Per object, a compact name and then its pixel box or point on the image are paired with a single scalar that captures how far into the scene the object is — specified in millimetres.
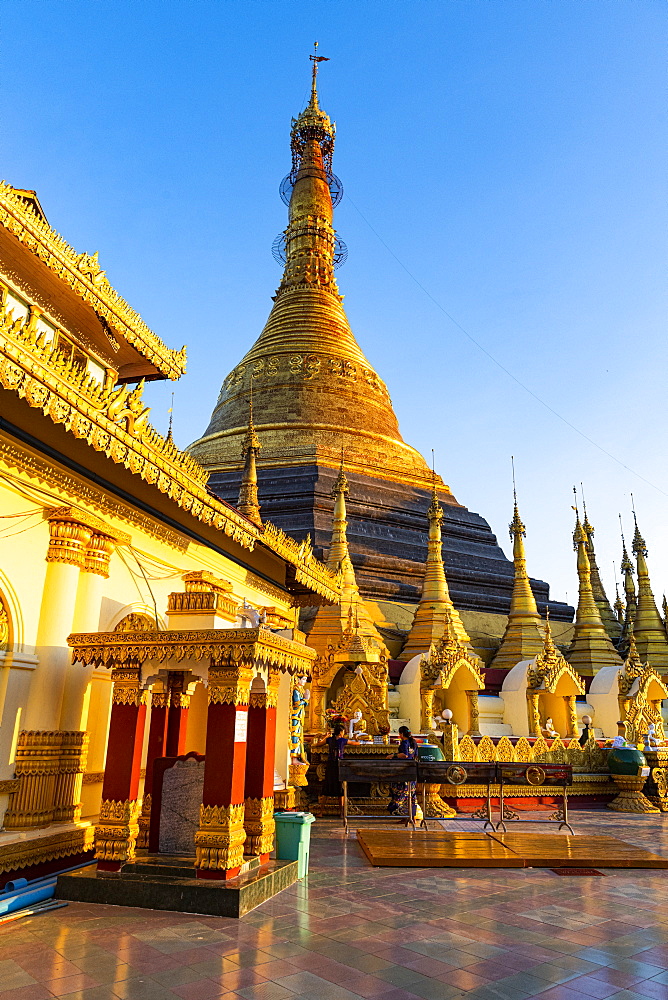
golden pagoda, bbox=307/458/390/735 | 15289
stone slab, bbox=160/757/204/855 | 7031
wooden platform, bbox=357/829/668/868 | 8330
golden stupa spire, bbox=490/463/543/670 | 22656
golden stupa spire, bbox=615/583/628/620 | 42366
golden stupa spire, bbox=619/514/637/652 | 28908
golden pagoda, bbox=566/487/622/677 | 24359
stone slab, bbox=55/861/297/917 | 5961
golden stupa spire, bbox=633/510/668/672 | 26578
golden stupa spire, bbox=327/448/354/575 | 20344
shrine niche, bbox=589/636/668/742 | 20312
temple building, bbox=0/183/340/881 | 6521
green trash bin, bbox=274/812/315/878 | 7586
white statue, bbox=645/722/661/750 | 16750
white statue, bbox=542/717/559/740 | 18475
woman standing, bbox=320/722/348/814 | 13398
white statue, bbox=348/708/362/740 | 14859
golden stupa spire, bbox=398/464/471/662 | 20500
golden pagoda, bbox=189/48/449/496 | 29953
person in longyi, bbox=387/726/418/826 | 11328
